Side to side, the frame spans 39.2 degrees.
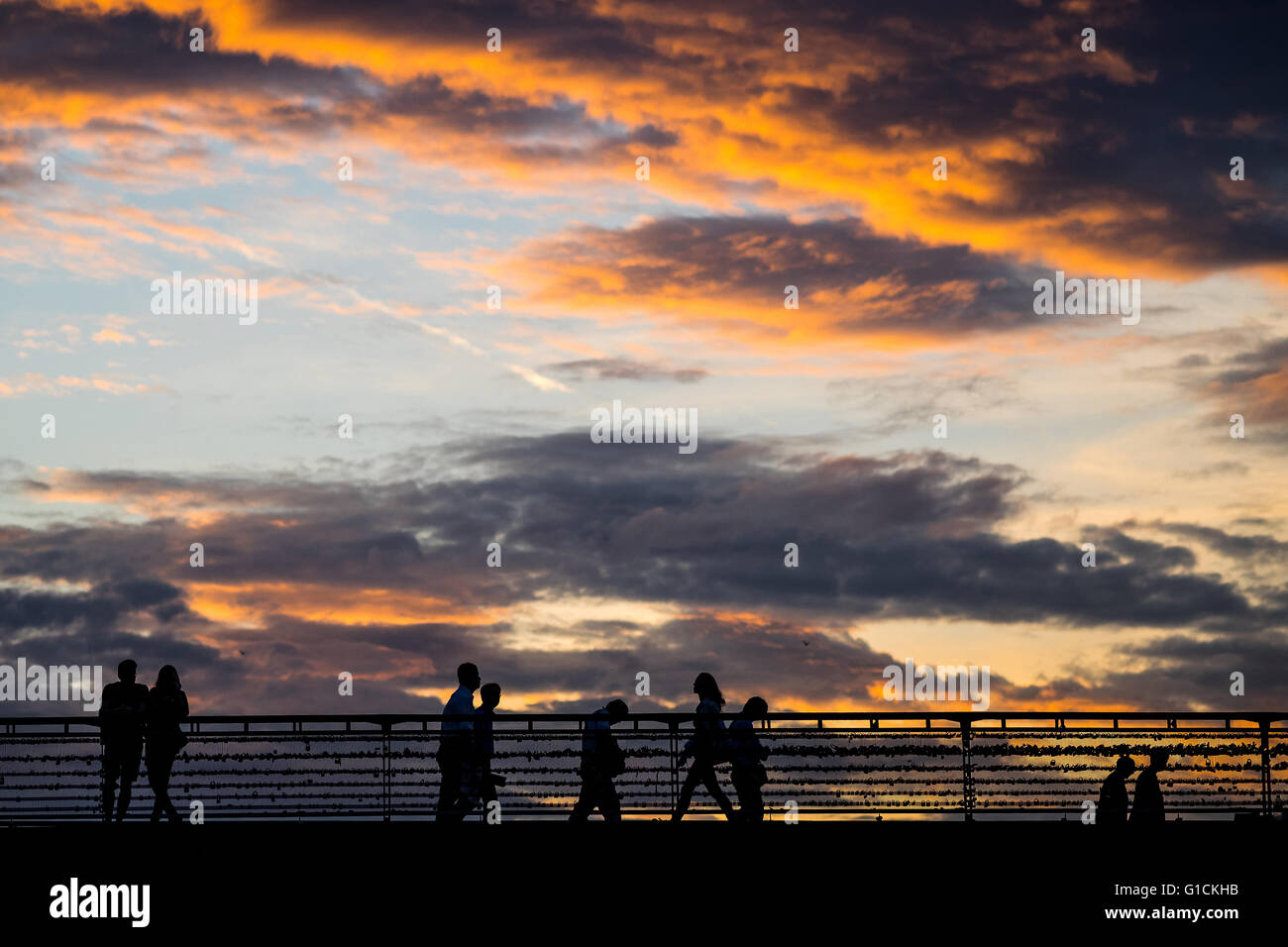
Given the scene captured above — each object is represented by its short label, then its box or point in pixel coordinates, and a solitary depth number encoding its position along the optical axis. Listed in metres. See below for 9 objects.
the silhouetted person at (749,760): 20.42
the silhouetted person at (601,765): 20.30
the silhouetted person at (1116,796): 20.41
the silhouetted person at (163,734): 21.78
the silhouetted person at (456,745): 20.19
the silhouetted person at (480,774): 20.14
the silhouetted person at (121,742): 21.73
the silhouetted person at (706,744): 20.50
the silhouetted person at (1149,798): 20.17
